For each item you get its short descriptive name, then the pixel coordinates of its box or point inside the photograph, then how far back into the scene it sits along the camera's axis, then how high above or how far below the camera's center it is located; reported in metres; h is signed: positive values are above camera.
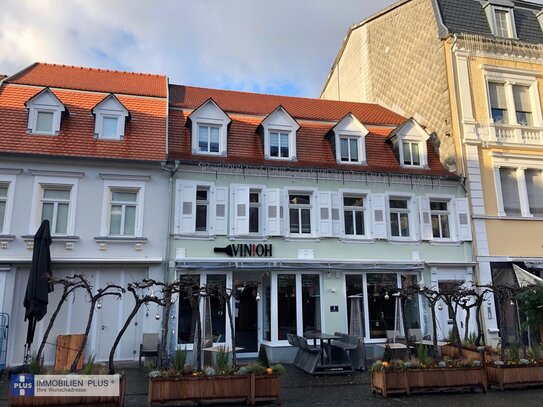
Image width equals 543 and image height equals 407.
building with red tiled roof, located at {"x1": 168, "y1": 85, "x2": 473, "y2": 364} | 15.23 +3.09
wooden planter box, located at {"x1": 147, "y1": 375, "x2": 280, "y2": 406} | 8.82 -1.49
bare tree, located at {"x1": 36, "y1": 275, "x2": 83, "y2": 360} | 8.93 +0.54
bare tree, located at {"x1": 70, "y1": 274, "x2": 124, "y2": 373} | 8.76 +0.11
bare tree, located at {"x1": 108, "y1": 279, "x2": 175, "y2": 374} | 8.83 +0.26
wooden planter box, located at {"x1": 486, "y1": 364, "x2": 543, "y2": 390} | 10.59 -1.53
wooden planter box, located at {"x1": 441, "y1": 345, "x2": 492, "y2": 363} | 11.30 -1.13
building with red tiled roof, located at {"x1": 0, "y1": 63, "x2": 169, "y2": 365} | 13.90 +3.48
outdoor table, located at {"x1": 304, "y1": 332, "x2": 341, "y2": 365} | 12.73 -0.79
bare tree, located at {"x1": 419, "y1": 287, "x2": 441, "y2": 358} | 11.05 +0.31
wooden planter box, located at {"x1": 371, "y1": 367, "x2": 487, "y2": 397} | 9.93 -1.52
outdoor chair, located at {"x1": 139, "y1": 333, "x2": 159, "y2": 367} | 13.24 -0.95
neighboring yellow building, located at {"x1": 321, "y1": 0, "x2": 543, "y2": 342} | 17.30 +8.23
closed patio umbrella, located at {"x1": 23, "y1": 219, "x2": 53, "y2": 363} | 12.11 +0.76
